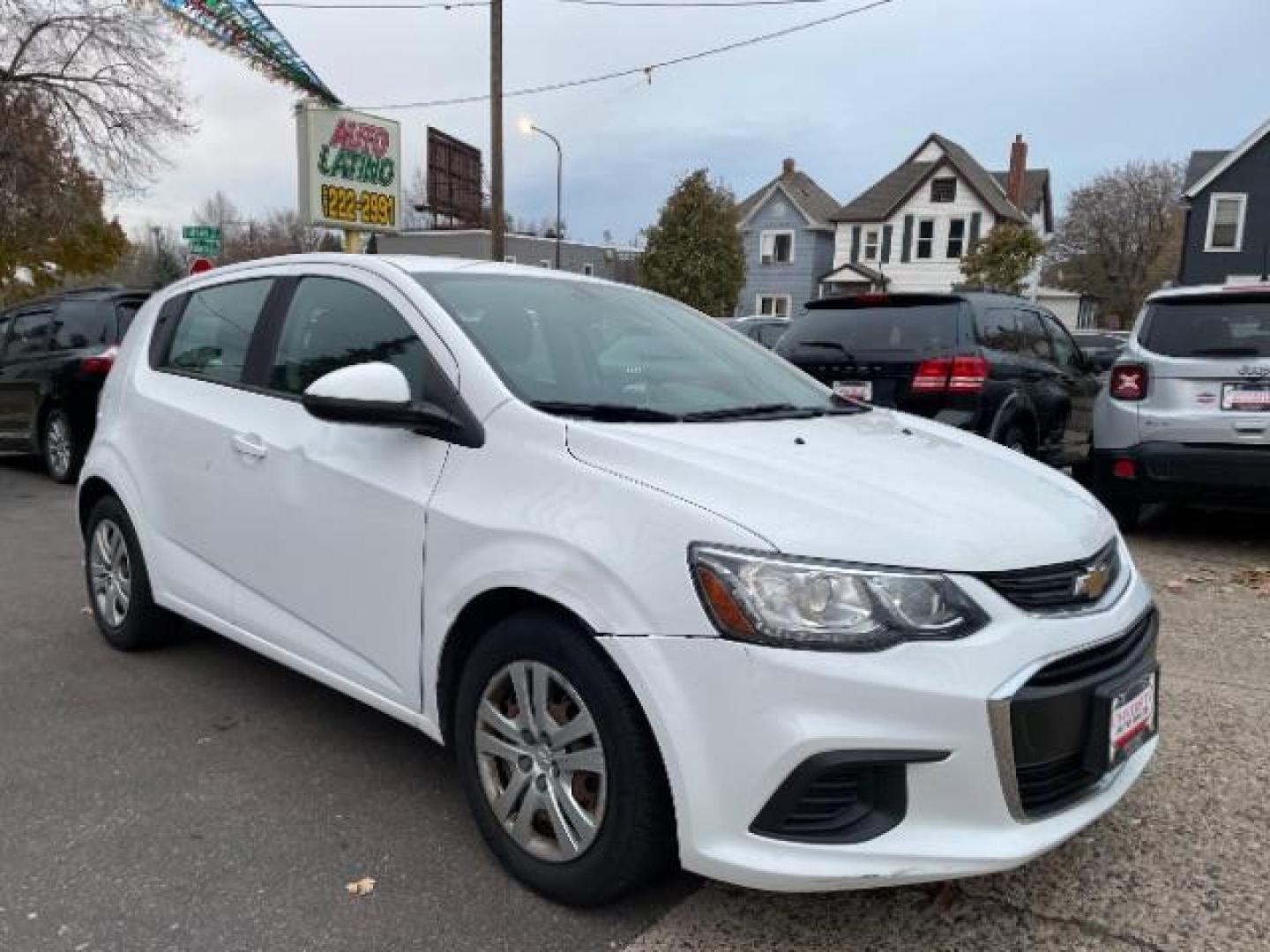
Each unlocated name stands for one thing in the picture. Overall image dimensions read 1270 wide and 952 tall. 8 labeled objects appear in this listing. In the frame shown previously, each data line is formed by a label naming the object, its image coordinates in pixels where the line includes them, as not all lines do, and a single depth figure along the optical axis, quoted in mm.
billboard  32938
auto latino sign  15031
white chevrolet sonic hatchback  2080
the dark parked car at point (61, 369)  8766
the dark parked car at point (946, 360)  6453
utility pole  15312
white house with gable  38469
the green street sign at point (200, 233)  13539
